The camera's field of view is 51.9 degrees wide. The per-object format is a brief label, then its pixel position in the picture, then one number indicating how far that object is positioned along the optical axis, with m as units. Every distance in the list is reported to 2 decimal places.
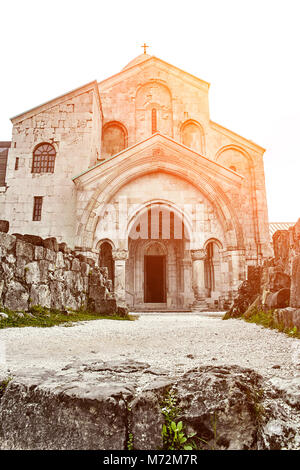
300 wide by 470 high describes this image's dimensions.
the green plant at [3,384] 1.87
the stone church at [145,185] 14.60
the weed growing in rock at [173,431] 1.56
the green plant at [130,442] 1.57
